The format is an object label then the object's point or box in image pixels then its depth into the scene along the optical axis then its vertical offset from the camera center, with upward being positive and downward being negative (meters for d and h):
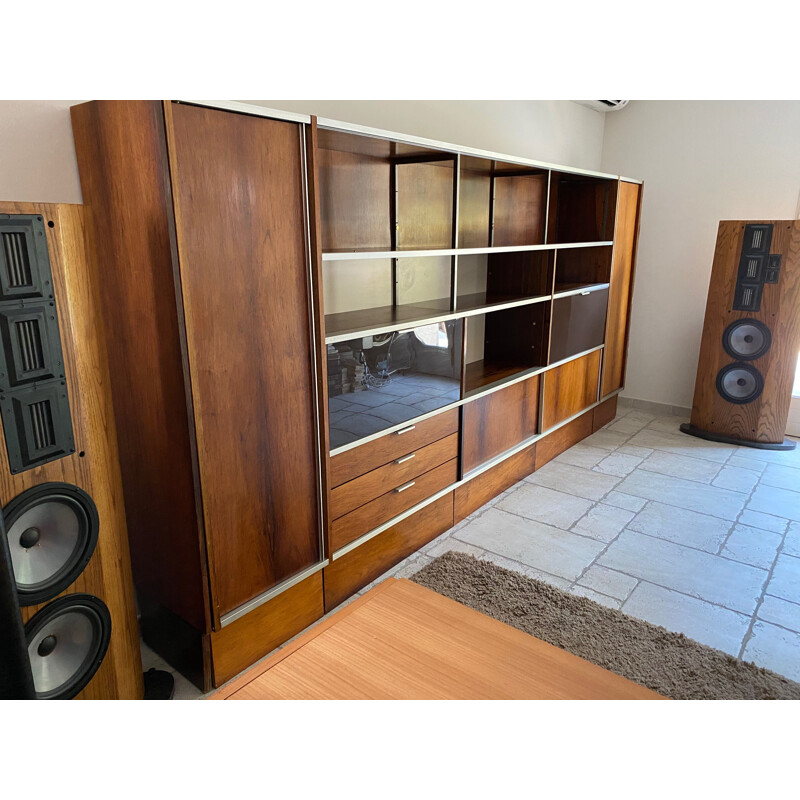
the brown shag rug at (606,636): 1.81 -1.31
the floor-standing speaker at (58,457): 1.20 -0.48
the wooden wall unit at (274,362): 1.53 -0.40
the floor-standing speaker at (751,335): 3.54 -0.63
